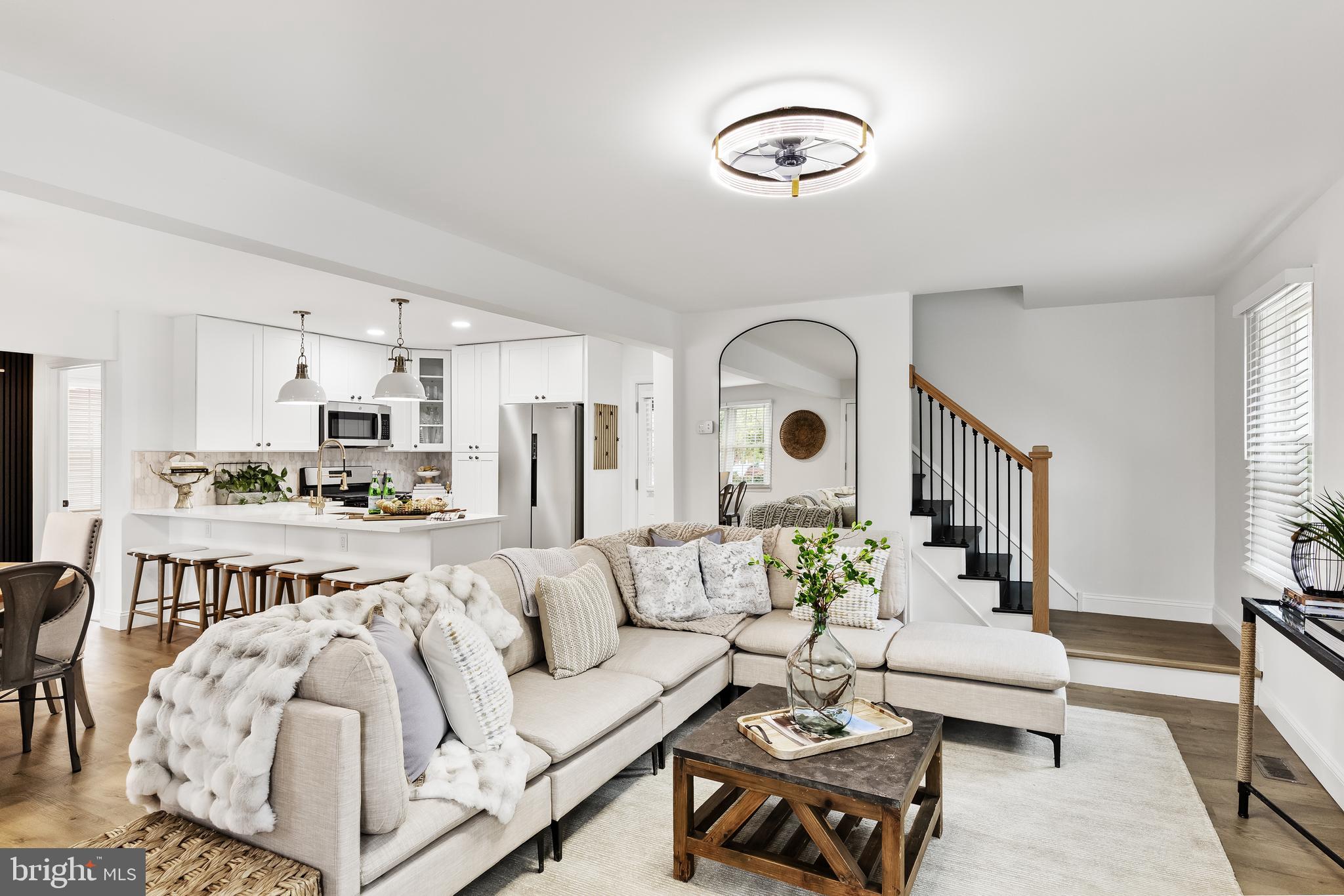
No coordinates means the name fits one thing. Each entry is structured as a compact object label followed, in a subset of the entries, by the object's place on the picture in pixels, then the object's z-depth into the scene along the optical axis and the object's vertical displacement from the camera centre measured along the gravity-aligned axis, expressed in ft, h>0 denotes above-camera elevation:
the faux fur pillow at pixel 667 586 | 12.32 -2.25
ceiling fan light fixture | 7.04 +3.26
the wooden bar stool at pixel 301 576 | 15.37 -2.58
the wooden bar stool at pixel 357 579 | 14.44 -2.49
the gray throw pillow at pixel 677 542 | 13.33 -1.59
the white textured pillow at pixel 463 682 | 7.25 -2.30
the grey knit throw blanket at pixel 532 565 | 10.09 -1.64
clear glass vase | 7.82 -2.45
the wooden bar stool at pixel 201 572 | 16.65 -2.77
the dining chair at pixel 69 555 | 10.74 -1.75
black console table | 8.03 -2.64
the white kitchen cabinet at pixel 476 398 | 23.53 +1.93
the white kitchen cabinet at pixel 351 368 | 22.06 +2.81
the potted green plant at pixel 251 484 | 20.53 -0.82
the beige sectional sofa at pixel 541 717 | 5.64 -3.05
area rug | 7.41 -4.38
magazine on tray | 7.55 -2.97
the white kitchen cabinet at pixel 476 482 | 23.49 -0.84
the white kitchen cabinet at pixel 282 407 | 20.56 +1.45
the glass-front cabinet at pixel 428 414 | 24.18 +1.45
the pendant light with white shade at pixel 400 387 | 17.24 +1.67
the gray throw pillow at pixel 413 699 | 6.72 -2.35
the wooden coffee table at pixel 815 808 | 6.65 -3.53
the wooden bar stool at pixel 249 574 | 16.05 -2.72
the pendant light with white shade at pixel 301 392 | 17.46 +1.56
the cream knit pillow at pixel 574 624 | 9.66 -2.34
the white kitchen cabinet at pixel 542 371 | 22.20 +2.71
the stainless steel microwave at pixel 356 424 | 22.08 +1.02
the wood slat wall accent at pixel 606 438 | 22.62 +0.62
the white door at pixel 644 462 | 23.59 -0.17
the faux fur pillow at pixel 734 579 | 13.12 -2.27
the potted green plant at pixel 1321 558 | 7.89 -1.13
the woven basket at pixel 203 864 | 5.28 -3.14
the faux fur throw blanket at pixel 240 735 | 5.70 -2.31
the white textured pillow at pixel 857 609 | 12.42 -2.65
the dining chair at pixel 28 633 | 9.58 -2.42
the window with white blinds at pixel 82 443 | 21.30 +0.39
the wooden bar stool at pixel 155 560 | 17.38 -2.55
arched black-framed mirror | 16.33 +0.71
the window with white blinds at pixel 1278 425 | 10.93 +0.54
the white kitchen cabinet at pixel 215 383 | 18.94 +1.98
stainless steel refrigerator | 22.53 -0.65
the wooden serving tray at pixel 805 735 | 7.32 -2.98
